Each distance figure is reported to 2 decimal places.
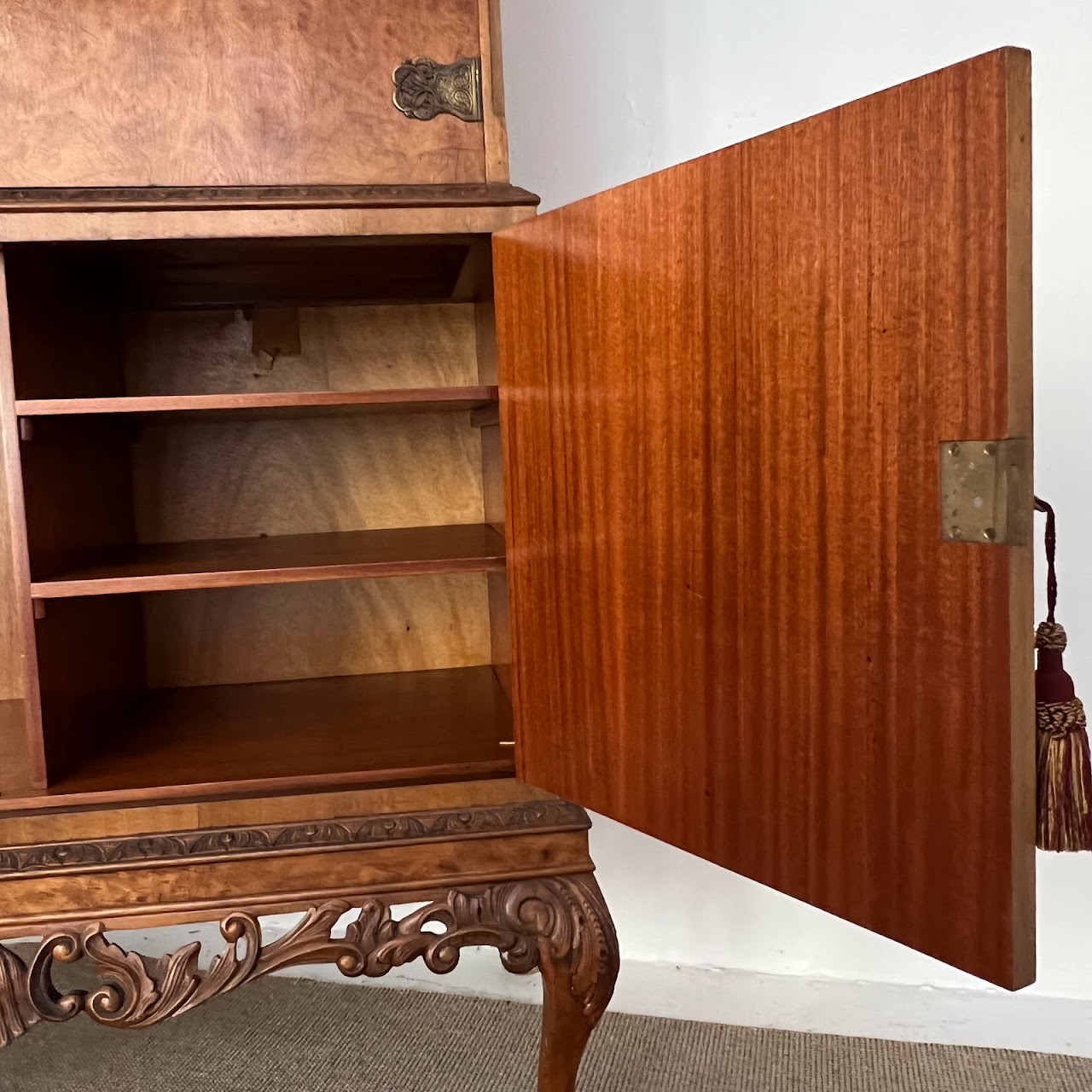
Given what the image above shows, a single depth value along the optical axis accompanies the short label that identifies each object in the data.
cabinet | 0.72
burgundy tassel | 0.76
